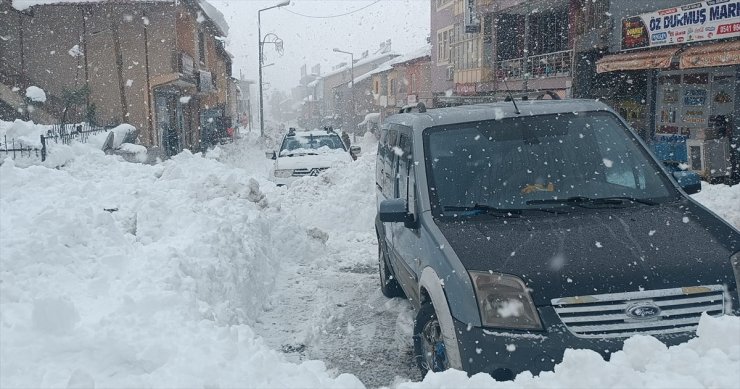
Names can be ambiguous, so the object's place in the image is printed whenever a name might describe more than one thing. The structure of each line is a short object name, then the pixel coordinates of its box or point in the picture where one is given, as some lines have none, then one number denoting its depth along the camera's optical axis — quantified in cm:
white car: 1440
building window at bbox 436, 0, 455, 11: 3400
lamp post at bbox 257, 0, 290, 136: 3848
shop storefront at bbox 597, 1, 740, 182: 1365
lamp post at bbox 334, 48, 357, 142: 5699
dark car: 323
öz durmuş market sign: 1345
